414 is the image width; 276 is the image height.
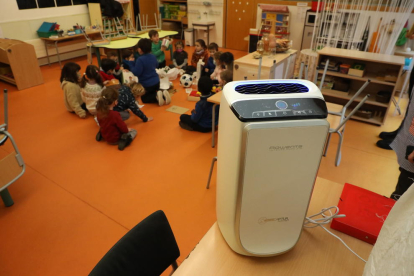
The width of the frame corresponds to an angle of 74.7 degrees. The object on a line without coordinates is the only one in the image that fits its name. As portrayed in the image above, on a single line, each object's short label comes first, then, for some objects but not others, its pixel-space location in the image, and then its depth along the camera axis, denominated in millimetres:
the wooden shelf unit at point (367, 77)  3125
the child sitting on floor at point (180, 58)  5062
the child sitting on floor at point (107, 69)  3971
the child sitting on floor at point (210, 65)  4457
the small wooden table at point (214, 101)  2560
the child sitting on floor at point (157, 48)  4871
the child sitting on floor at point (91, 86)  3283
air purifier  657
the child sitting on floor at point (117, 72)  4258
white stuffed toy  4297
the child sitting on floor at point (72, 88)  3447
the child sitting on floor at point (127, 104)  3246
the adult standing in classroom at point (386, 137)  2795
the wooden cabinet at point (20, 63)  4168
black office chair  837
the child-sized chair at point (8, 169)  1940
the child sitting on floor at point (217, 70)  4012
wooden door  6207
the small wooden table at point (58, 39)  5141
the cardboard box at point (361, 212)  925
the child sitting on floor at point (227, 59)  3836
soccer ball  4383
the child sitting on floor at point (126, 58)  4594
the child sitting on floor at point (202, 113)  2990
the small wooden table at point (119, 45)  4522
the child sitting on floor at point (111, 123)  2779
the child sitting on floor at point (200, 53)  4921
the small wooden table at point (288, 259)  823
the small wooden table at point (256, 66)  2977
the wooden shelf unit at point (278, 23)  5520
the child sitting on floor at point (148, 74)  3834
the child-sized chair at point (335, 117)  2171
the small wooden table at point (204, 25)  6578
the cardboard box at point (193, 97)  3965
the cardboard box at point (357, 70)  3243
